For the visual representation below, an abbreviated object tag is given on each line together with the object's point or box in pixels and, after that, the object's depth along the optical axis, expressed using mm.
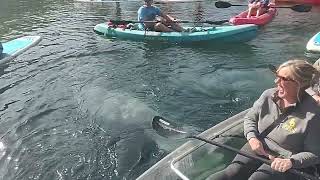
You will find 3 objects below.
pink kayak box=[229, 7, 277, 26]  12844
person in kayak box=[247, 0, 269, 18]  13695
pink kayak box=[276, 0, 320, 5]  18447
